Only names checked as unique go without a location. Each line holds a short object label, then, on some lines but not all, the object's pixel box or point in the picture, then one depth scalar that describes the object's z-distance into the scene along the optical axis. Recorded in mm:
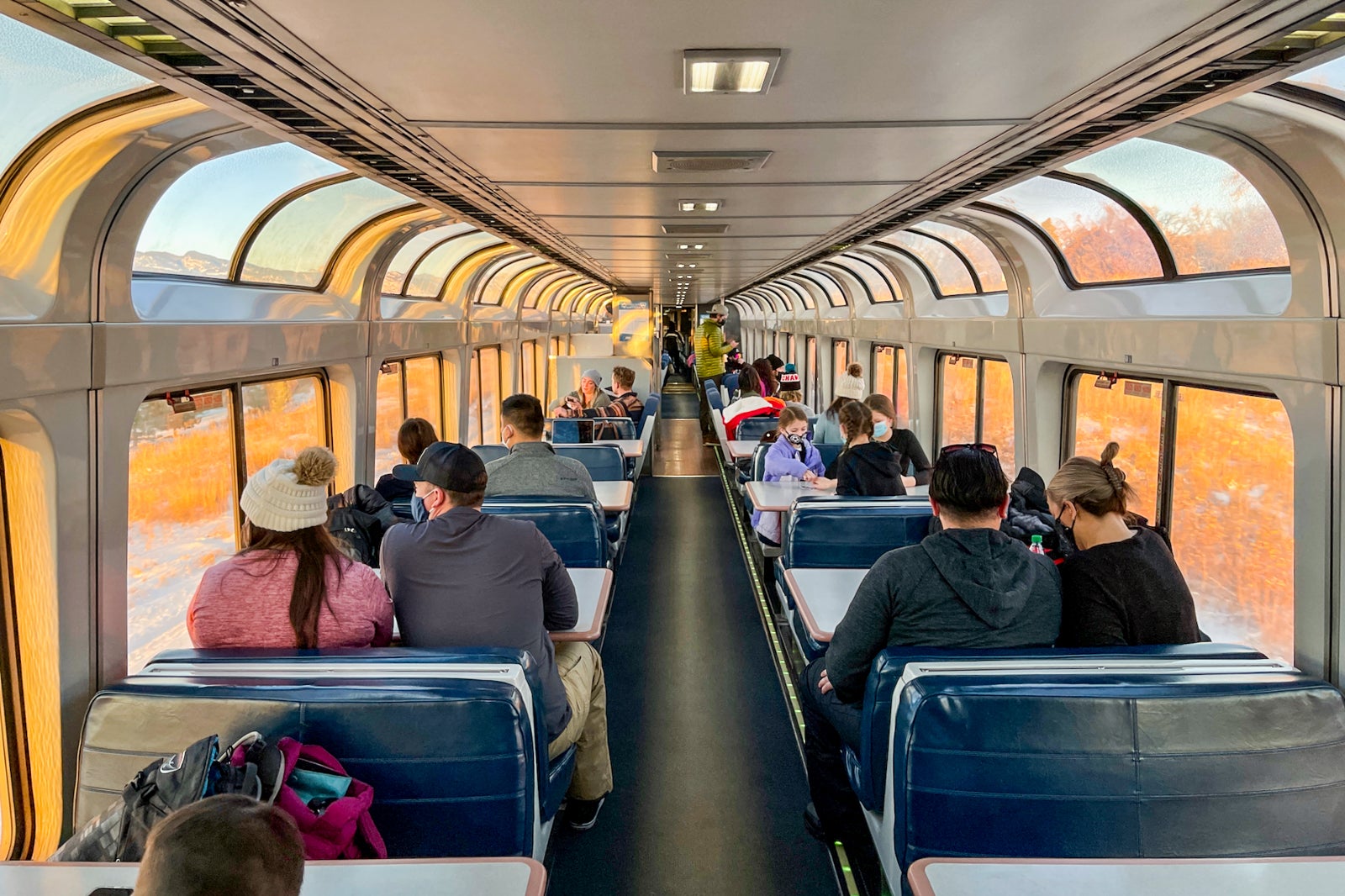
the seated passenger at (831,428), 7422
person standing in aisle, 18047
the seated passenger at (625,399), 9672
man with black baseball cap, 2814
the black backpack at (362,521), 4266
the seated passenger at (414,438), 4988
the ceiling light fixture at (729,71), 1942
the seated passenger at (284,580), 2590
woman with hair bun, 2705
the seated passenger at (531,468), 4793
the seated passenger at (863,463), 5012
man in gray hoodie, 2551
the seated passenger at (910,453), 6195
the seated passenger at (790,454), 5867
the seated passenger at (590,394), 9266
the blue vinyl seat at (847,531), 4473
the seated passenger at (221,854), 1131
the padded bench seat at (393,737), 2201
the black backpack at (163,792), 1797
